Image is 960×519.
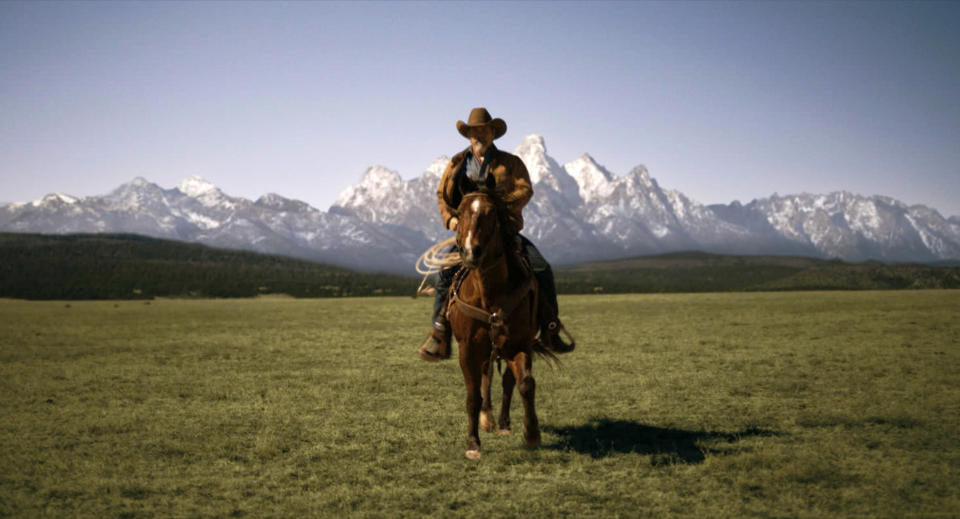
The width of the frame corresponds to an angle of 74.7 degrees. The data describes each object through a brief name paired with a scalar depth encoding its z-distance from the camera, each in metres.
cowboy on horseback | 8.33
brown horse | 7.61
